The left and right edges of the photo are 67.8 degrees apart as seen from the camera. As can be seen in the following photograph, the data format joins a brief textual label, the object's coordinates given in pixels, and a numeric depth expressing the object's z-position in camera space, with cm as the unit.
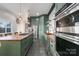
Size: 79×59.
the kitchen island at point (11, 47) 135
